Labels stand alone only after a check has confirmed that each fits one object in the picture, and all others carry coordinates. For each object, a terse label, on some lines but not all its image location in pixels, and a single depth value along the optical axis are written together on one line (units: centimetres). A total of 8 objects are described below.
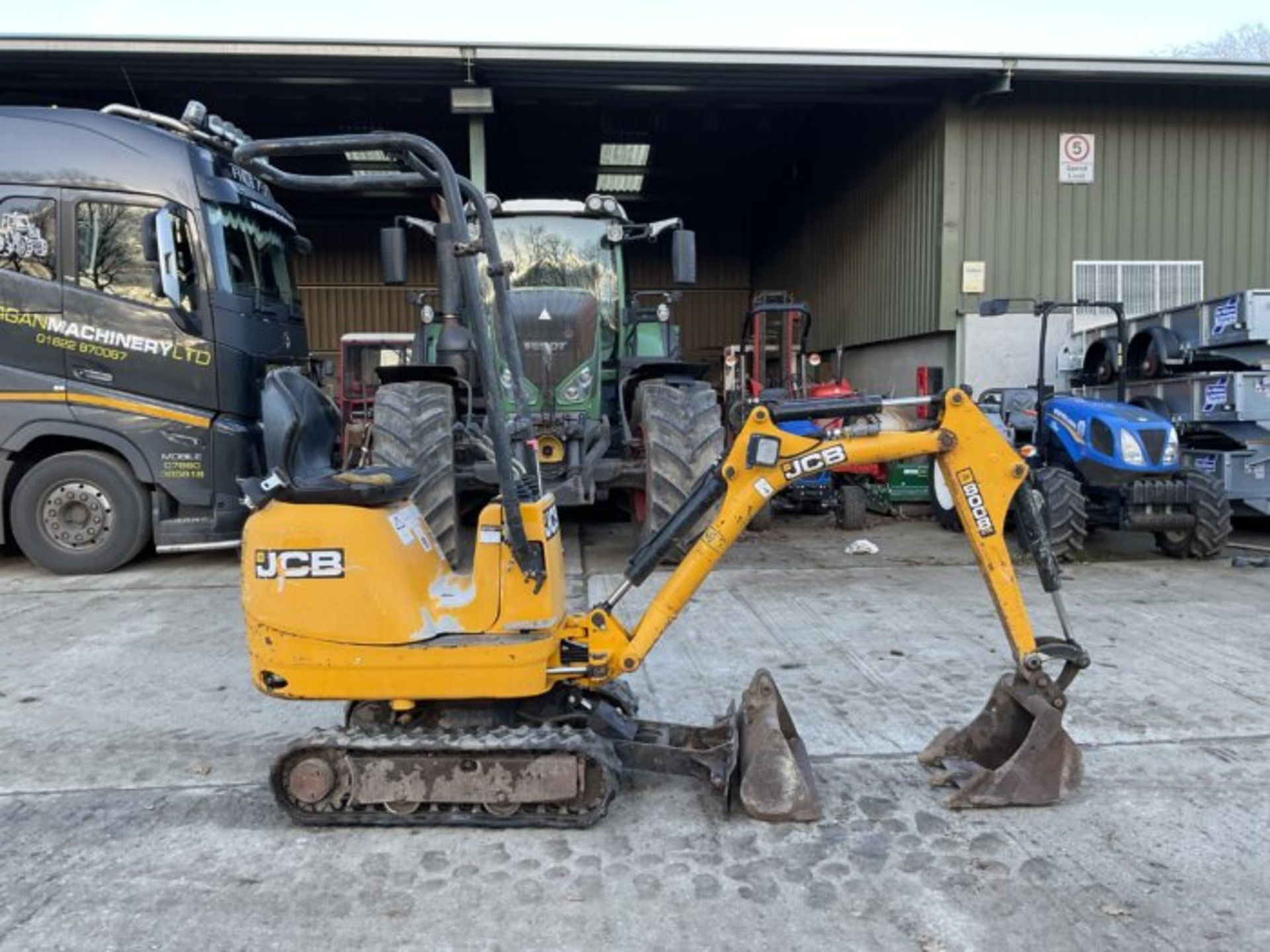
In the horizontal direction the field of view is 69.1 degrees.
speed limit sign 1130
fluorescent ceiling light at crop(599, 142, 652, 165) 1803
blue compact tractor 733
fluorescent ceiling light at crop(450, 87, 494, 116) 1084
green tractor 660
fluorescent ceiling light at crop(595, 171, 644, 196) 2045
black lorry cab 711
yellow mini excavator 303
